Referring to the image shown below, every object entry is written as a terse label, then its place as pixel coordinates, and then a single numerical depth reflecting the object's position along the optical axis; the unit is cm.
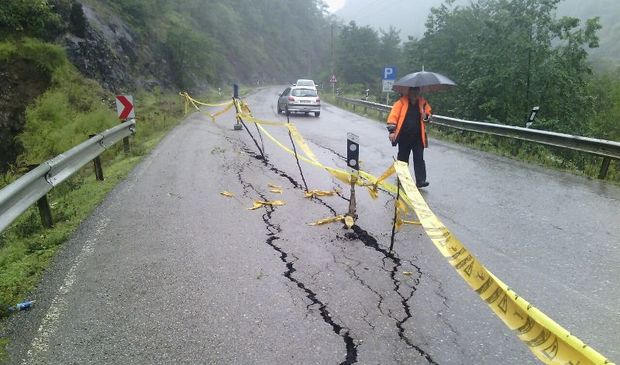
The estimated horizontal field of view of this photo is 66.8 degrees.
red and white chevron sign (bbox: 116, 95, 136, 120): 1153
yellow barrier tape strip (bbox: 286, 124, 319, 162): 773
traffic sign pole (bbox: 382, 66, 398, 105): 2500
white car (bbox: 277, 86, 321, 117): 2202
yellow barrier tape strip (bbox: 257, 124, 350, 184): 648
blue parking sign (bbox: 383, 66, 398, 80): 2502
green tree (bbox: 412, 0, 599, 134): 1983
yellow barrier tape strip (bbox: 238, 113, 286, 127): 1132
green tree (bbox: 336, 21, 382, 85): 6431
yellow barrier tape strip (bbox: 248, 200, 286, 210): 660
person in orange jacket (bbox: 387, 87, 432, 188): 763
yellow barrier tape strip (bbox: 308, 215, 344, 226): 583
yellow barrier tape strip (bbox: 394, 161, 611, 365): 207
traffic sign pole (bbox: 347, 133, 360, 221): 559
